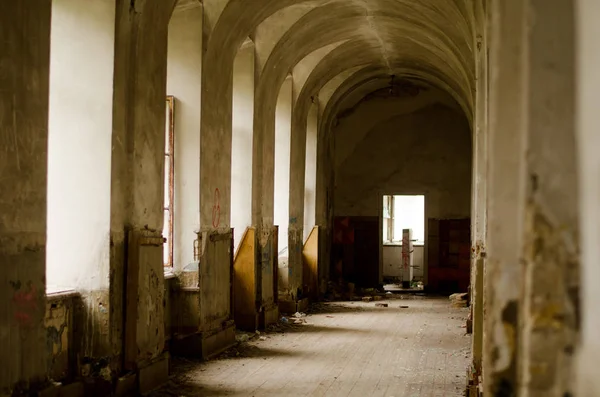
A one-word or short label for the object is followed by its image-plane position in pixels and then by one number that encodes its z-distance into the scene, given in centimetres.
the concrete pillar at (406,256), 2122
